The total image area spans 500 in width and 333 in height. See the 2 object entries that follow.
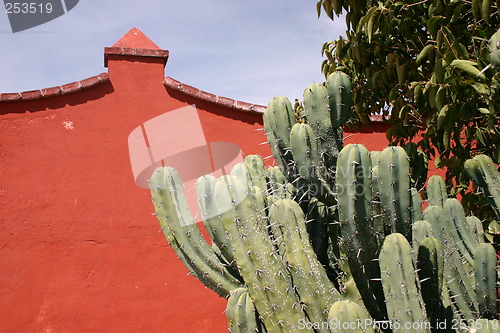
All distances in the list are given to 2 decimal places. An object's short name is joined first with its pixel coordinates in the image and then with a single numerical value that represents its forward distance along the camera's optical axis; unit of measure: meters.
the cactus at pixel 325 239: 3.11
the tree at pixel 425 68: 3.88
